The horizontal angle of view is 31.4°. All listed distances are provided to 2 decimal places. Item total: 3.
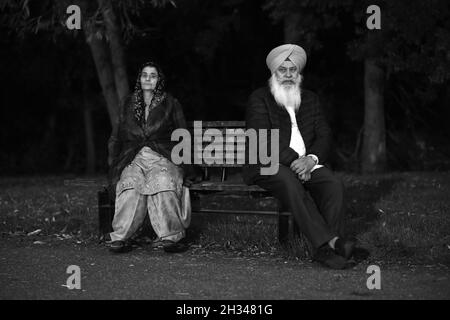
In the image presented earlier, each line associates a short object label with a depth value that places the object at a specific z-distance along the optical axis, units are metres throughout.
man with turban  6.26
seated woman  7.09
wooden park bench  7.07
